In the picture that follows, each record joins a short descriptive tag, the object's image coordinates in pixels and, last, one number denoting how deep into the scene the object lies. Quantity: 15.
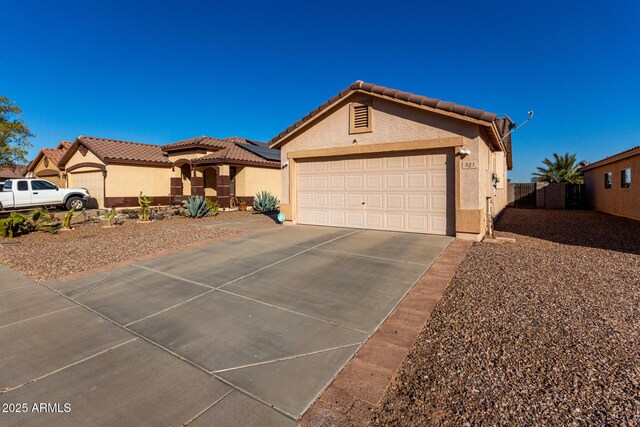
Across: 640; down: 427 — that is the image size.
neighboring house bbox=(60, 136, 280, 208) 18.50
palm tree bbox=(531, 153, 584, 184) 26.97
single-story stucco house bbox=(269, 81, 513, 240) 8.62
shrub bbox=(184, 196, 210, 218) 14.27
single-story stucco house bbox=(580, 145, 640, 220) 13.29
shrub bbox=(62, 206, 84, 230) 10.82
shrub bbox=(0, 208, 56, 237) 9.80
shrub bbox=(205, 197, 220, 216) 15.21
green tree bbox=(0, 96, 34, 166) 23.31
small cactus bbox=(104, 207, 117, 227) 11.89
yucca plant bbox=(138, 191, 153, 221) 13.19
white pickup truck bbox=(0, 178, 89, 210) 15.95
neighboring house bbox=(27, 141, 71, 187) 24.05
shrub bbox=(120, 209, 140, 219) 14.71
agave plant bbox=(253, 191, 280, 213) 16.88
